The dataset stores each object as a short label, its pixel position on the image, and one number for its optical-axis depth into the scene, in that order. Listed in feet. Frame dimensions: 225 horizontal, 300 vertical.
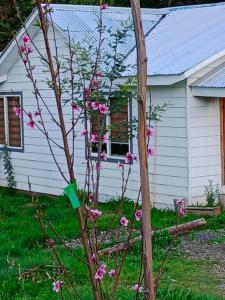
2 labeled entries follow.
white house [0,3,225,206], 43.78
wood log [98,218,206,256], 34.78
